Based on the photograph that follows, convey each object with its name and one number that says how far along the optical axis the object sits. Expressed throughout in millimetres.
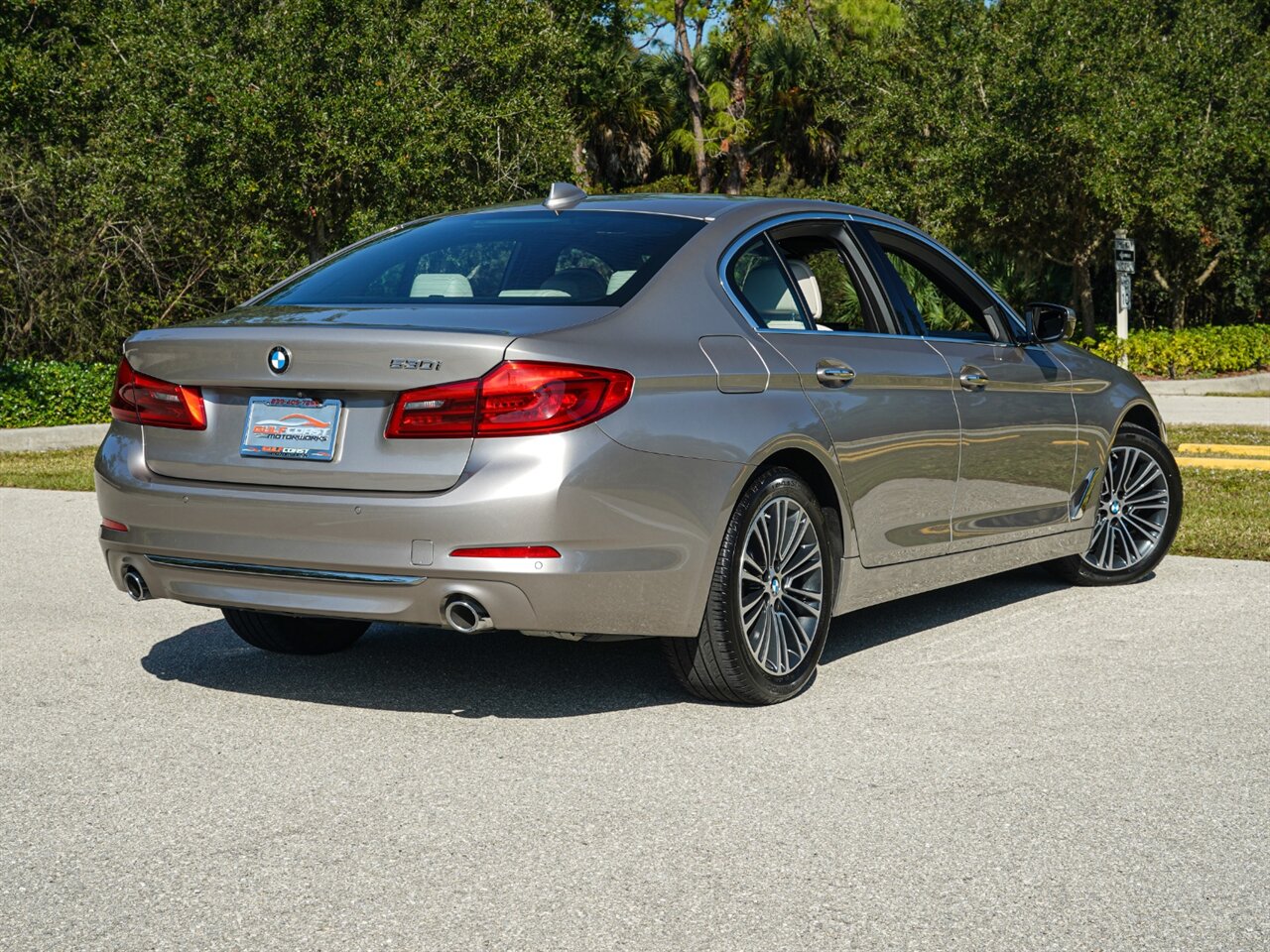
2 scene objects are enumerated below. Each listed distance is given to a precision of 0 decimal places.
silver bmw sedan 4648
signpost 27562
